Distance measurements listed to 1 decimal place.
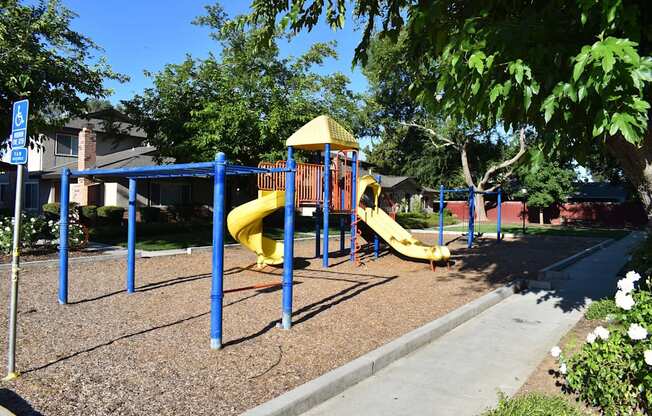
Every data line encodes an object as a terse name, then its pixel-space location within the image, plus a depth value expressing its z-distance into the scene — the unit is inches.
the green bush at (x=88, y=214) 892.3
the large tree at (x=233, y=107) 770.8
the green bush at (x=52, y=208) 959.5
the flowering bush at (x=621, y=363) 140.5
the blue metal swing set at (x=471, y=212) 731.2
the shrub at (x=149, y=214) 976.9
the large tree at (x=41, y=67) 453.1
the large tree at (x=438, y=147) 1643.7
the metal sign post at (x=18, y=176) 174.1
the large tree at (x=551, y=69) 141.8
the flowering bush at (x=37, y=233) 477.1
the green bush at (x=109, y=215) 903.7
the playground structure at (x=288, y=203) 215.9
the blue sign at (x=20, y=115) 175.6
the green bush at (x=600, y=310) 266.1
